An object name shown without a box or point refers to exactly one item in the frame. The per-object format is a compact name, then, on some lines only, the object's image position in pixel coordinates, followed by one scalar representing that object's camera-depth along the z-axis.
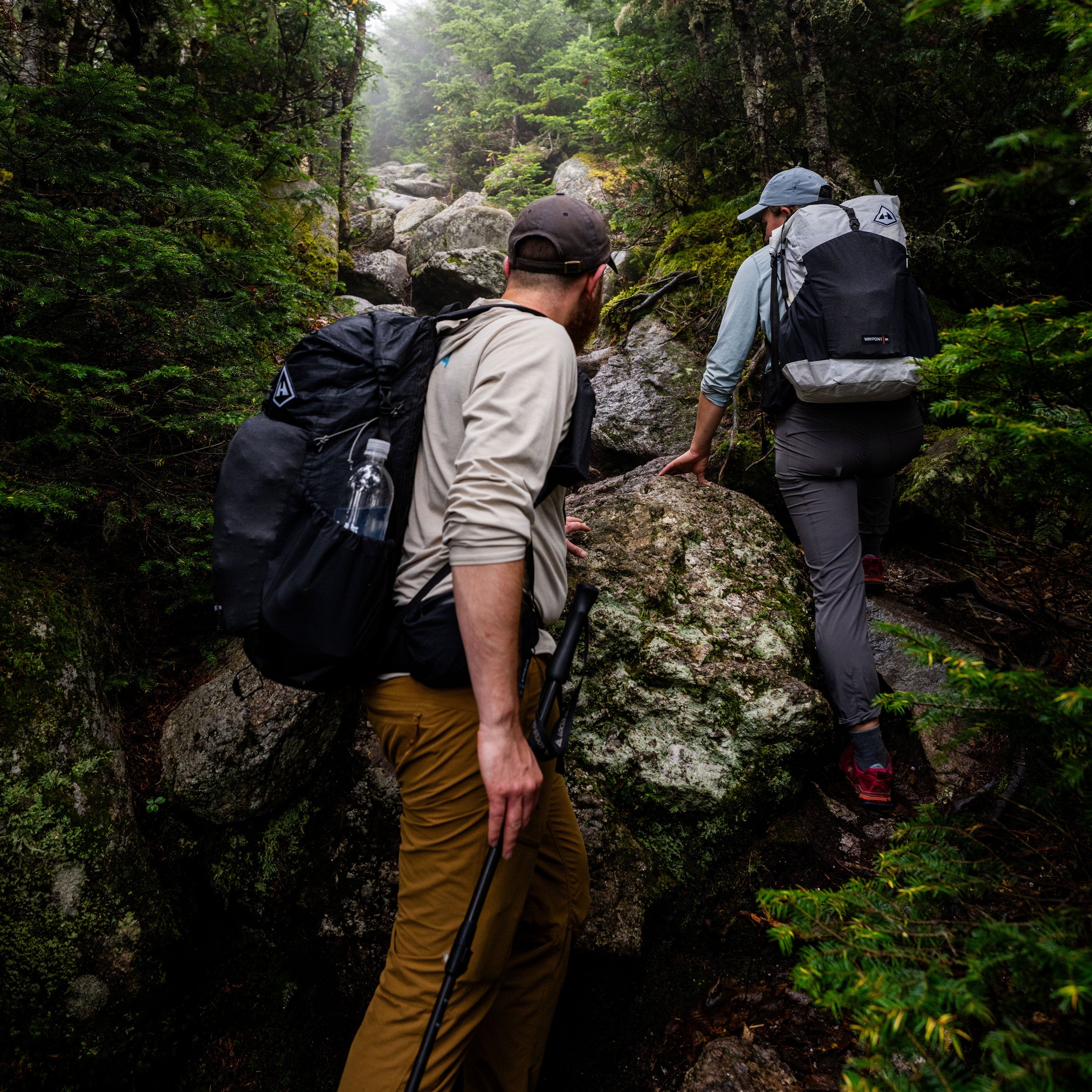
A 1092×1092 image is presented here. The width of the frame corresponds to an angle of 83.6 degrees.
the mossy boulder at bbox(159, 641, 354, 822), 3.40
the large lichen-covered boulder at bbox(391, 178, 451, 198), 23.94
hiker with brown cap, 1.80
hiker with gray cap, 3.15
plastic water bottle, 1.99
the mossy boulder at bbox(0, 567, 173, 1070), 2.72
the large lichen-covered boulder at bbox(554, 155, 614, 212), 14.75
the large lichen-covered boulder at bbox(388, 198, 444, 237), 18.34
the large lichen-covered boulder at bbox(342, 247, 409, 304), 13.07
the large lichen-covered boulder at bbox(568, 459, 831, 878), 3.28
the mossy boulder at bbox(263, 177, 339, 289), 8.67
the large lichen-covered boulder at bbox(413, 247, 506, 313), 12.84
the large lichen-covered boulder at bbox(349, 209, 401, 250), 15.59
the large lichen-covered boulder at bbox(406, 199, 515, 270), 15.63
